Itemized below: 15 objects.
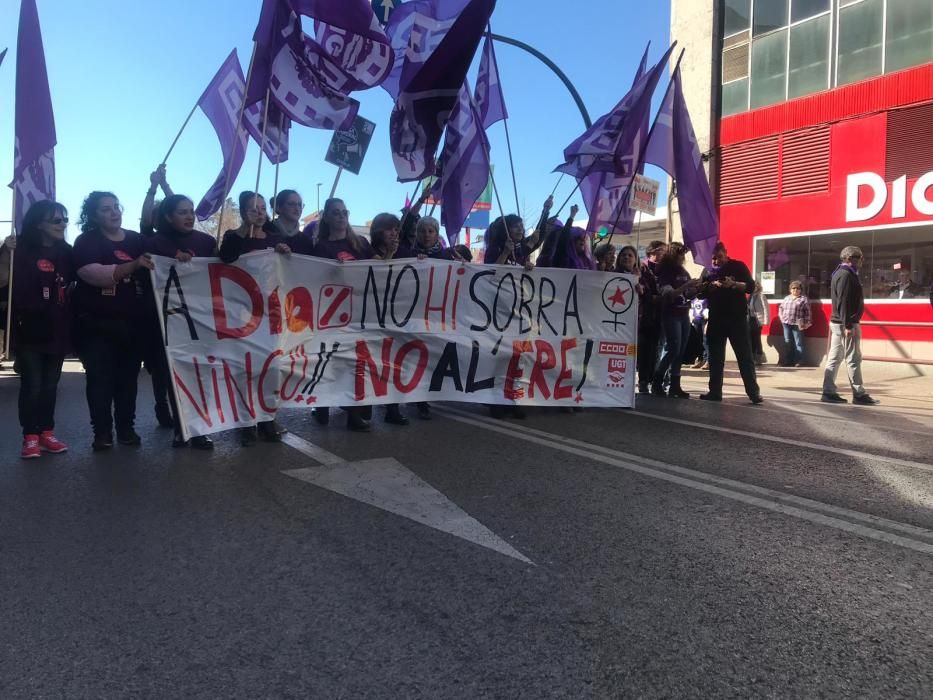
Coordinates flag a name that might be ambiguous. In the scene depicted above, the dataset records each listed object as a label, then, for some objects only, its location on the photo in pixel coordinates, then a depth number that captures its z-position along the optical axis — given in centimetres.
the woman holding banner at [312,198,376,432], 608
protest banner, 528
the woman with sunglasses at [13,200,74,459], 510
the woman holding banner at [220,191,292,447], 539
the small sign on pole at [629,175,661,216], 1228
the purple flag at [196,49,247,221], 785
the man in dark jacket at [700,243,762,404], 806
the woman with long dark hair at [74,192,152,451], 514
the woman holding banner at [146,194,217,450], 536
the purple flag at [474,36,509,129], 851
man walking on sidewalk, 820
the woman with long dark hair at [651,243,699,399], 827
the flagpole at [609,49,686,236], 753
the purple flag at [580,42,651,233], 807
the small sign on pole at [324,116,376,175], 987
